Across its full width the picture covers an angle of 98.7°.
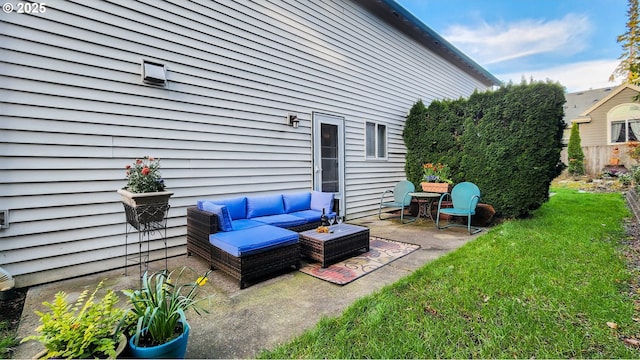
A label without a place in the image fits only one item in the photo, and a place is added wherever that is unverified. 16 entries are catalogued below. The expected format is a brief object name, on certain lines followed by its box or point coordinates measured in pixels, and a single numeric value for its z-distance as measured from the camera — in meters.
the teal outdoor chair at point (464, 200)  4.98
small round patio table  5.99
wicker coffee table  3.29
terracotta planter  5.95
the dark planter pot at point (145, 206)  2.80
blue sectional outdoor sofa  2.79
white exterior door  5.60
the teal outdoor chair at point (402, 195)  5.94
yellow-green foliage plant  1.20
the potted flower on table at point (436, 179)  6.03
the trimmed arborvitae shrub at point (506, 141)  5.12
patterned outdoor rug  3.01
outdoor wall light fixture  5.07
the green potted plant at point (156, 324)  1.34
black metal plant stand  2.85
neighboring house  12.41
